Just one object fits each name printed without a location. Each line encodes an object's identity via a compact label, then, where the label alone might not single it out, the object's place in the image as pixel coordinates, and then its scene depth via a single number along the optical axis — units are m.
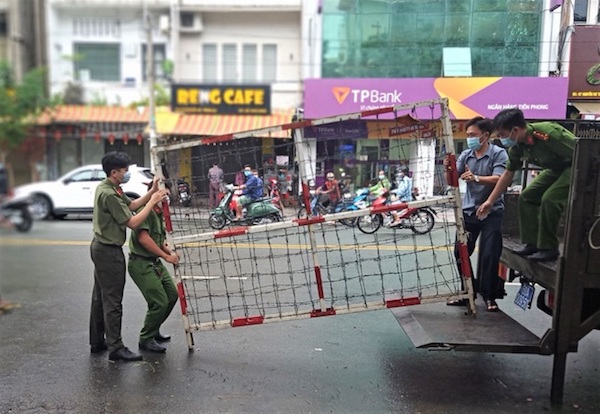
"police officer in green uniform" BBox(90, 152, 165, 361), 3.79
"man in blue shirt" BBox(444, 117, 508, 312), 4.25
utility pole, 10.13
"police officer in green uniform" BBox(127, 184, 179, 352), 3.98
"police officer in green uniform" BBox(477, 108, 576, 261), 3.54
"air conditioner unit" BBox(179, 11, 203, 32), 16.83
